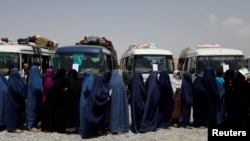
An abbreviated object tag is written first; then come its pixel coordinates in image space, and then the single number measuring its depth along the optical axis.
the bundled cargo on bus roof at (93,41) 8.44
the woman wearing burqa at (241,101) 4.46
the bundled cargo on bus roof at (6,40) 8.88
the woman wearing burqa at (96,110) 4.52
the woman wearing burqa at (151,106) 4.80
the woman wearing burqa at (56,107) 4.72
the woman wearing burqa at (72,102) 4.70
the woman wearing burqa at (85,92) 4.59
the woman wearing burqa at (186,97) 5.09
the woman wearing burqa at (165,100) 5.00
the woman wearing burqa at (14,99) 4.74
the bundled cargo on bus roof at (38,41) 8.89
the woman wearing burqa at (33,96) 4.81
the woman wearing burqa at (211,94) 4.99
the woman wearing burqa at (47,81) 4.81
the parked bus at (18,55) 7.13
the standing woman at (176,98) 5.14
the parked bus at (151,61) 7.38
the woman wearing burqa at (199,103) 5.05
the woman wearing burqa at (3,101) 4.84
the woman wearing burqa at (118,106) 4.69
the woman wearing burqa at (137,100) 4.80
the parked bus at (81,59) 6.09
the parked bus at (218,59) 7.46
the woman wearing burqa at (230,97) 4.51
